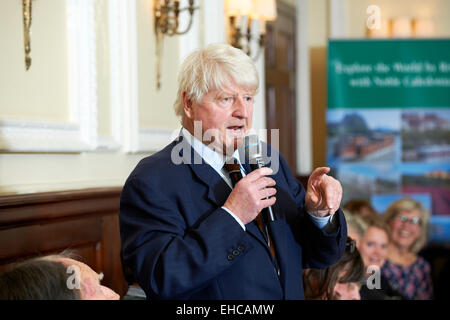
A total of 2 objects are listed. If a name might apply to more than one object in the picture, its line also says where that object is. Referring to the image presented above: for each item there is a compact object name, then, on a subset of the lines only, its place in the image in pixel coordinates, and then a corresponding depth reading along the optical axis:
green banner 6.15
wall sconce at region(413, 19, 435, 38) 6.62
